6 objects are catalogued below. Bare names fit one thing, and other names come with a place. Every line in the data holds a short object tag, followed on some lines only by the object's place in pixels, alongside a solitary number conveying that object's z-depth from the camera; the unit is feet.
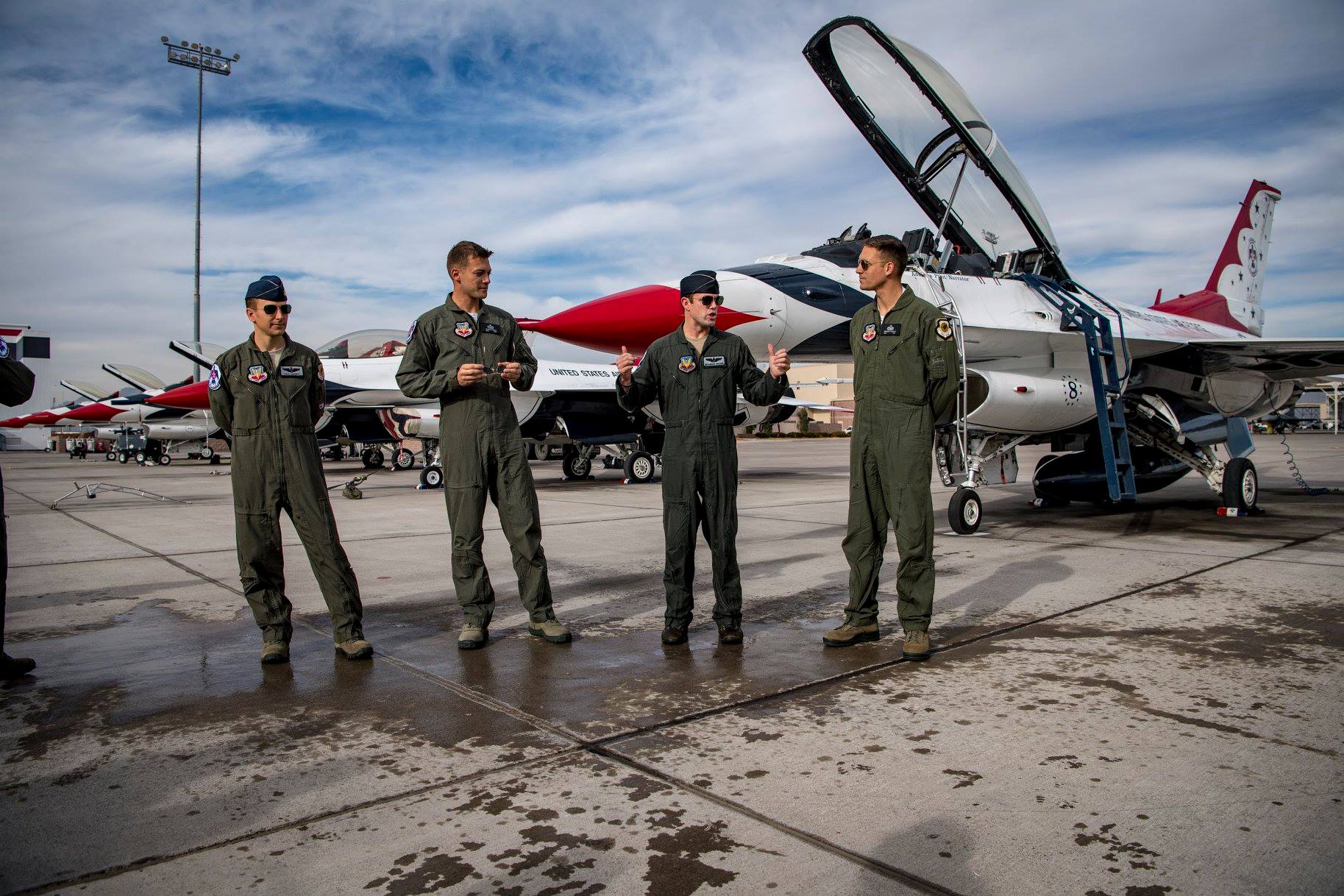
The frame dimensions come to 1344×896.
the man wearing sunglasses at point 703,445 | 12.42
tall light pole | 110.42
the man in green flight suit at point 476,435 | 12.42
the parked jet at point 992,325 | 23.35
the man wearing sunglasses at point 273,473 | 11.72
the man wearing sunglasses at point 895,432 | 11.84
